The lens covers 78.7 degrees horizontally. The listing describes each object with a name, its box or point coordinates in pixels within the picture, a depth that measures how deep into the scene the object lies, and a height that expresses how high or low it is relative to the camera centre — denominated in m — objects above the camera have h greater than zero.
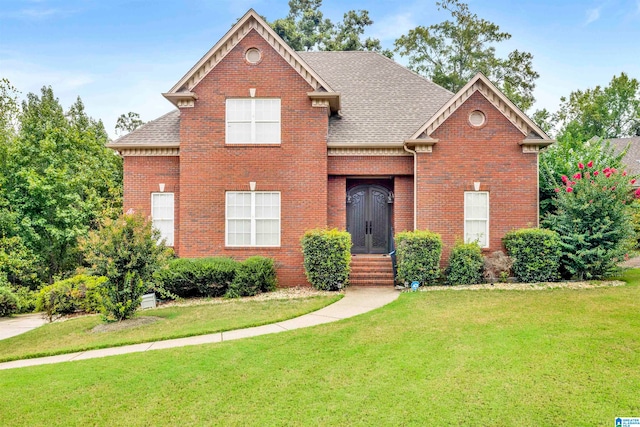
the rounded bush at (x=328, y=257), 11.30 -1.15
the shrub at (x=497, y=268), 11.69 -1.53
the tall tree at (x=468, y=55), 26.94 +11.43
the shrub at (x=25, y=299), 11.81 -2.51
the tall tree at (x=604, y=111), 39.97 +11.19
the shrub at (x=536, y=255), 11.62 -1.14
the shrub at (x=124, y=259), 8.20 -0.86
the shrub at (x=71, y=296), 10.34 -2.08
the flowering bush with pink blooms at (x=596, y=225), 11.41 -0.24
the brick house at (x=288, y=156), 12.79 +2.04
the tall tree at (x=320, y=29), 29.00 +15.29
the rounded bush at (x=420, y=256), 11.47 -1.14
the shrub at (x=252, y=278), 11.20 -1.77
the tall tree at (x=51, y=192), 14.55 +1.06
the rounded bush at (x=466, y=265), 11.66 -1.42
